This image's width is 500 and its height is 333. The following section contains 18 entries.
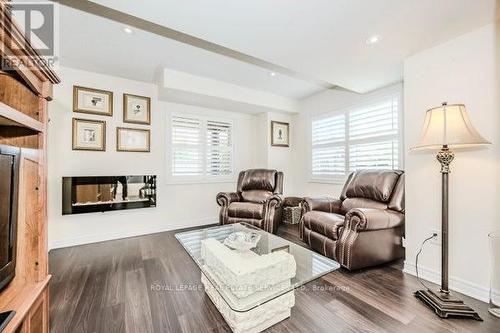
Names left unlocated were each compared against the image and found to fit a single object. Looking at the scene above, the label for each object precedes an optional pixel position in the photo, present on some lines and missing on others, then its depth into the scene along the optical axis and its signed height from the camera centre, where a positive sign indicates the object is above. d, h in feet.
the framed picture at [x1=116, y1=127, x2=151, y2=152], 10.89 +1.44
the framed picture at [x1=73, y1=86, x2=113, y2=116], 9.92 +3.12
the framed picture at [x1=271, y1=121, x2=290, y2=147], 14.56 +2.32
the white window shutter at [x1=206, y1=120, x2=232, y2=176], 13.70 +1.23
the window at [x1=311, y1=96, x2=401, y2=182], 10.10 +1.47
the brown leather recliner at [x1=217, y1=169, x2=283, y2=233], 10.85 -1.76
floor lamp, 5.17 +0.60
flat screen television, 3.28 -0.68
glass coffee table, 4.31 -2.39
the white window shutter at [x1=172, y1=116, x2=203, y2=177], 12.57 +1.20
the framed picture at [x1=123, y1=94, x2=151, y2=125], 11.01 +3.01
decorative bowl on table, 5.56 -1.97
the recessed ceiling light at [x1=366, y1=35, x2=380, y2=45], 6.21 +3.73
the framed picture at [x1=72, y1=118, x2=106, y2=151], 9.93 +1.53
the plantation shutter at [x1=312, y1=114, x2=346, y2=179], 12.30 +1.25
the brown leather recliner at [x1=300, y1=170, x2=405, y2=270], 6.98 -1.87
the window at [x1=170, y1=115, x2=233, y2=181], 12.62 +1.18
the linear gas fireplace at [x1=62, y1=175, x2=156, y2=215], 9.57 -1.22
